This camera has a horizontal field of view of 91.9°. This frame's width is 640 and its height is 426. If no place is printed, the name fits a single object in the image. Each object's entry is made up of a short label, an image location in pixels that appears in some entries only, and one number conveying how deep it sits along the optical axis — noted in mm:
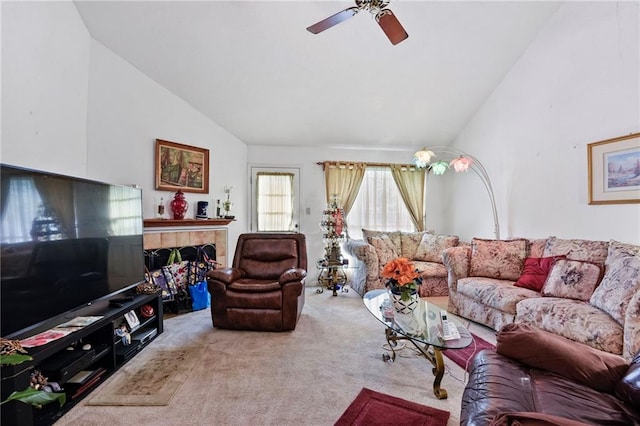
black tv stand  1535
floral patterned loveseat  4379
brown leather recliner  3104
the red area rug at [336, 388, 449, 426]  1783
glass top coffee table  1974
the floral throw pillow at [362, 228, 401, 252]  4841
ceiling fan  2254
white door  5250
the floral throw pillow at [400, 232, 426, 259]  4867
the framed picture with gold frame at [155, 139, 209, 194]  3818
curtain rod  5352
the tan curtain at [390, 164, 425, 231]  5527
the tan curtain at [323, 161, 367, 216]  5332
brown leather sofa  1228
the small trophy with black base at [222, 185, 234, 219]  4645
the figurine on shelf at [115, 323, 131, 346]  2518
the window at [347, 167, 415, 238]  5461
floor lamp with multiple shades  4150
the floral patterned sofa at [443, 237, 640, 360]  2154
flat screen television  1650
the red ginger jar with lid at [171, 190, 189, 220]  3910
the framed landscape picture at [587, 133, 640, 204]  2787
